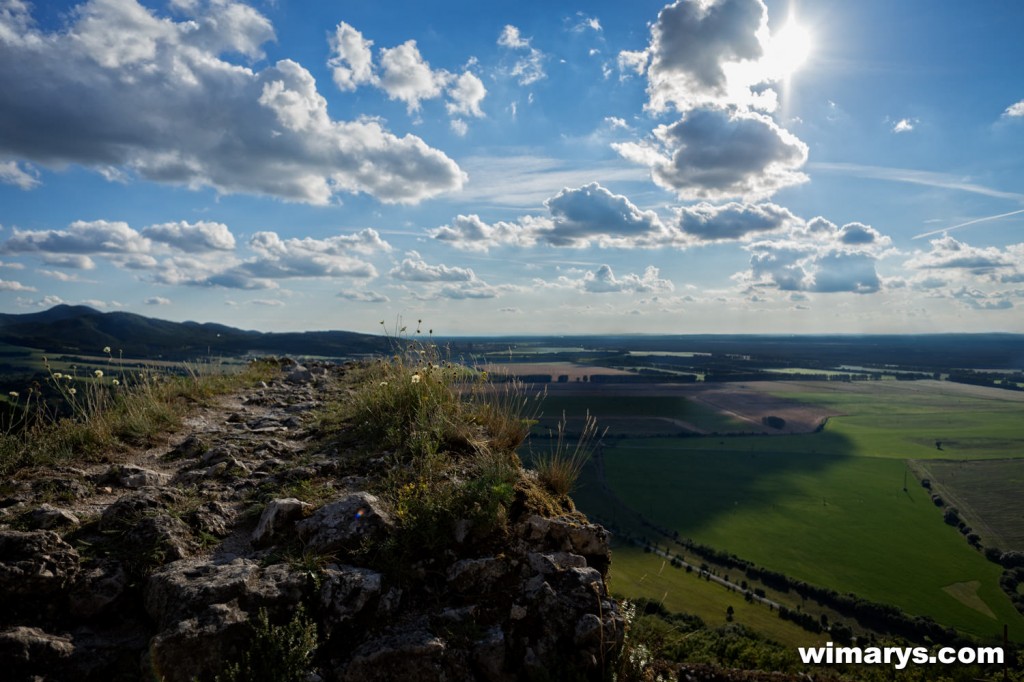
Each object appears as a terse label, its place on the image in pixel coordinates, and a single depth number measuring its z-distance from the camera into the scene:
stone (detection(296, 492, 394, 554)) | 3.76
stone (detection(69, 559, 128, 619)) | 3.22
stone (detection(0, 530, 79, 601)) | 3.13
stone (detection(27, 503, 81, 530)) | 3.82
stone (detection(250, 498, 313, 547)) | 3.95
